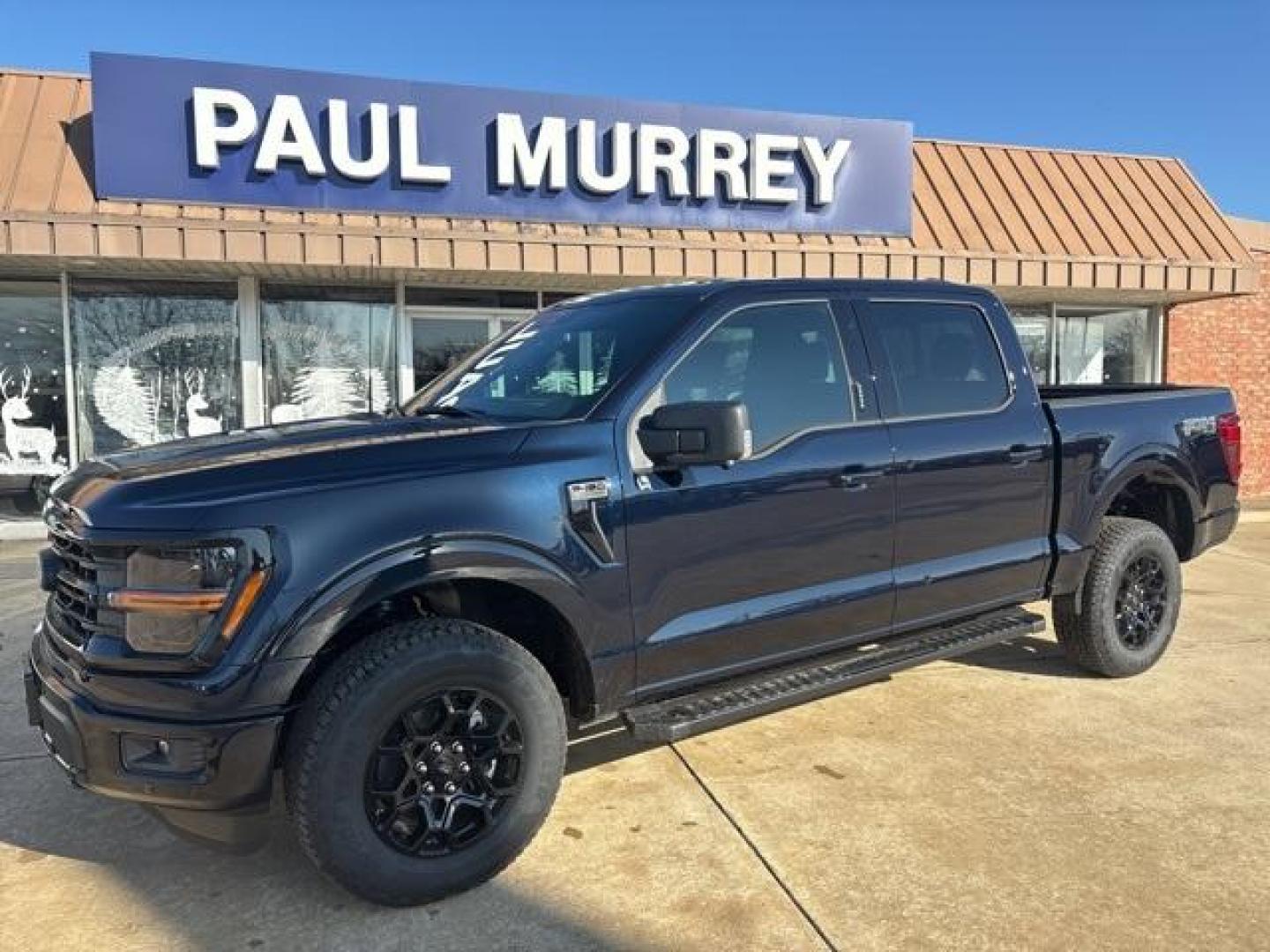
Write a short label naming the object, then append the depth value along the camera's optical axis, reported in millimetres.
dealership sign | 8711
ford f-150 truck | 2684
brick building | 8648
